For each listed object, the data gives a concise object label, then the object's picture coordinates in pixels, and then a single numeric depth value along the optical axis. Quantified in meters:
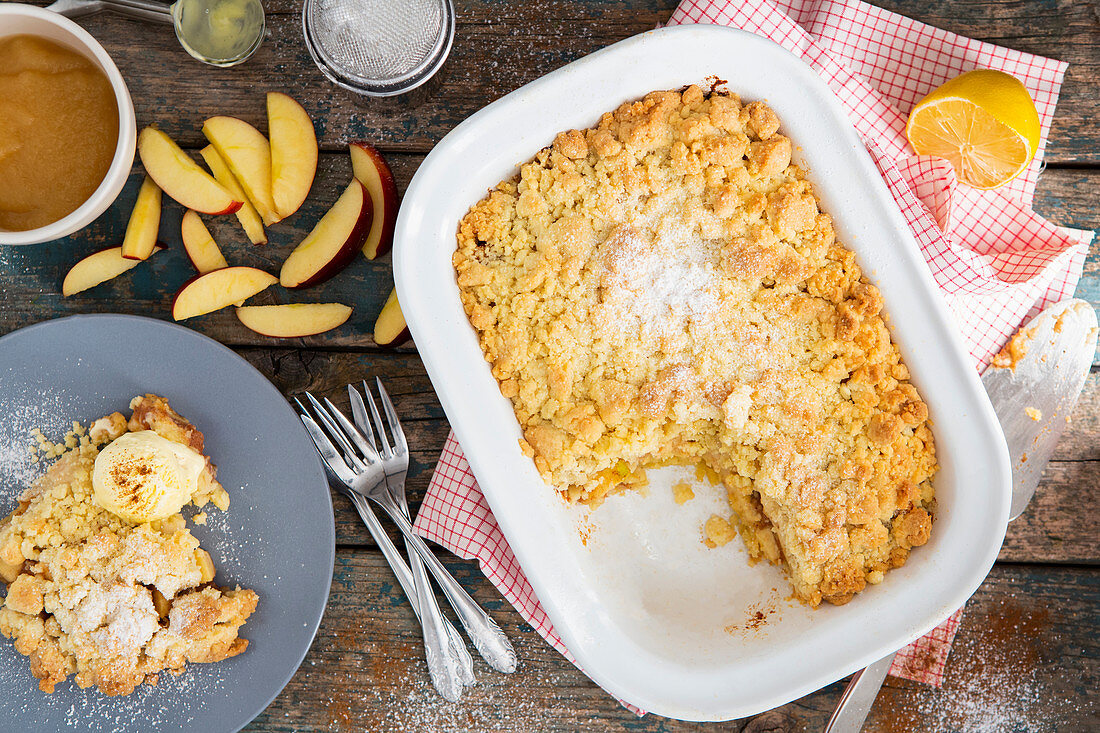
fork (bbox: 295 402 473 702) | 0.87
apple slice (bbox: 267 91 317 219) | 0.87
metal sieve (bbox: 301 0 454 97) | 0.86
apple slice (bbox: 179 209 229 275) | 0.88
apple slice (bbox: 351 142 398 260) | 0.87
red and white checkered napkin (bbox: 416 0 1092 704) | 0.86
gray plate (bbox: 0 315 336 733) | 0.85
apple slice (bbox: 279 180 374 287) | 0.86
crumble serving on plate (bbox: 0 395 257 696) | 0.83
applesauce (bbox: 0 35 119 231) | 0.83
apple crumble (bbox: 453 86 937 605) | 0.81
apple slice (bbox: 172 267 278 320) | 0.87
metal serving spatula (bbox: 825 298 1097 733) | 0.87
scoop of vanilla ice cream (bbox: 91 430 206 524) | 0.82
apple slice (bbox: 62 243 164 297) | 0.88
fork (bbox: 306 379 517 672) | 0.87
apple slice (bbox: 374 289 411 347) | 0.87
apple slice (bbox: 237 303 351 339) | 0.88
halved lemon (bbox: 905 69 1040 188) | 0.82
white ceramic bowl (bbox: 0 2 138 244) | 0.82
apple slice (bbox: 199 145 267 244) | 0.88
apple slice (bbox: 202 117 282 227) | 0.87
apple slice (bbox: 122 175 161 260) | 0.87
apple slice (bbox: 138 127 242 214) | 0.87
